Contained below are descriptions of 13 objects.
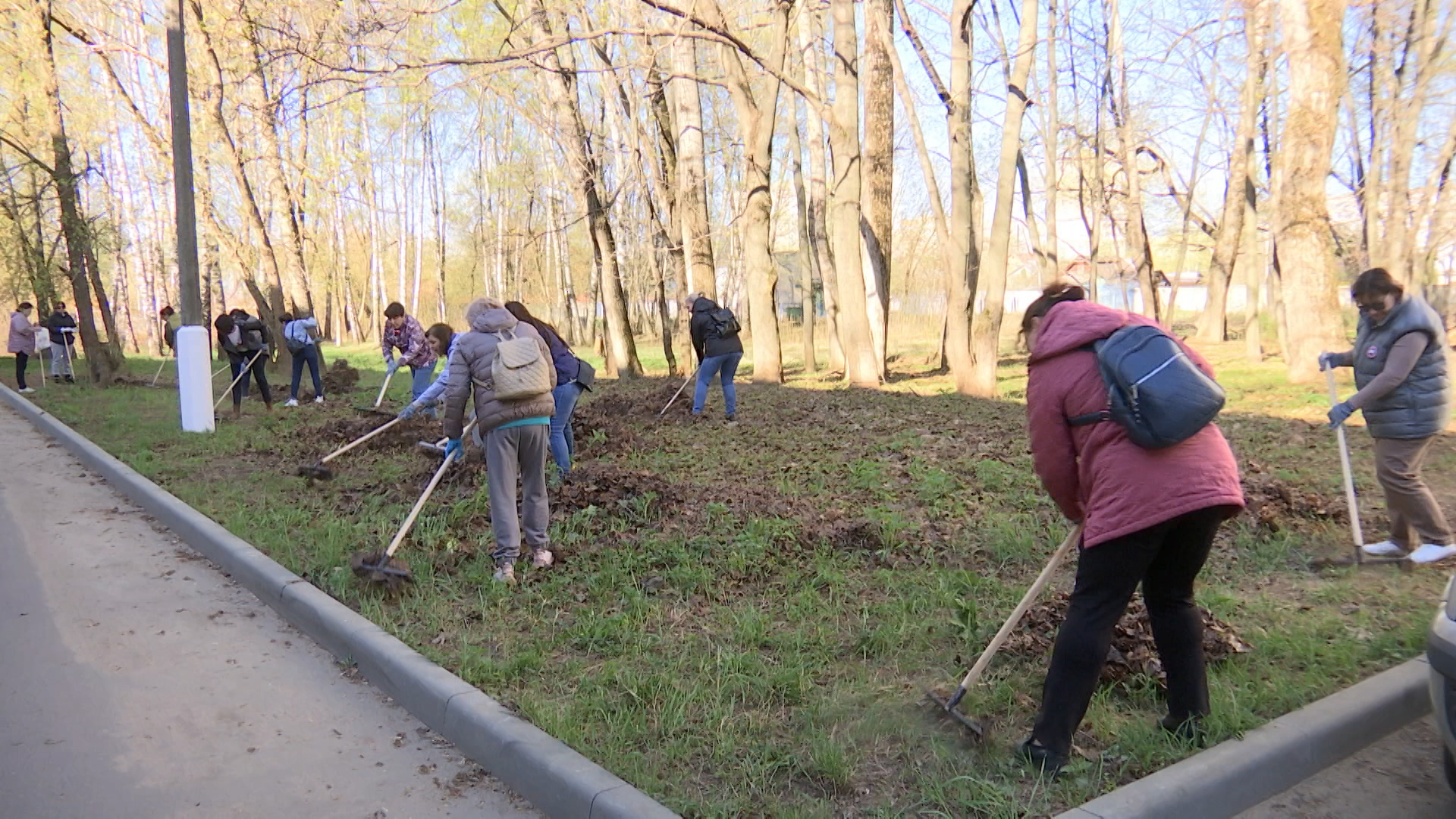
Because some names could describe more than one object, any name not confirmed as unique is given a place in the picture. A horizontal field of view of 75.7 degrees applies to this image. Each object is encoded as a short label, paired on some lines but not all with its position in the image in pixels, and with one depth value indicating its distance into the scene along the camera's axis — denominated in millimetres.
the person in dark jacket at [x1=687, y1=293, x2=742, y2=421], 11109
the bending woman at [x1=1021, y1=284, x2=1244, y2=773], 3008
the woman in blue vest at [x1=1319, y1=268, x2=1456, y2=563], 5055
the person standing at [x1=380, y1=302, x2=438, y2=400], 11125
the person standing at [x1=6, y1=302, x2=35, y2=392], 18797
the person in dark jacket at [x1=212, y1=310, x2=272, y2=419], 13570
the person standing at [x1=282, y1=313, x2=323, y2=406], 14234
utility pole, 11883
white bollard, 11852
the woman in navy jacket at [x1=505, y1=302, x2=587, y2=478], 7797
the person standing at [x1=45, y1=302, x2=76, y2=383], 20719
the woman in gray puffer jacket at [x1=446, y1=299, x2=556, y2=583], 5496
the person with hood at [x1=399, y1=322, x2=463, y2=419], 6364
